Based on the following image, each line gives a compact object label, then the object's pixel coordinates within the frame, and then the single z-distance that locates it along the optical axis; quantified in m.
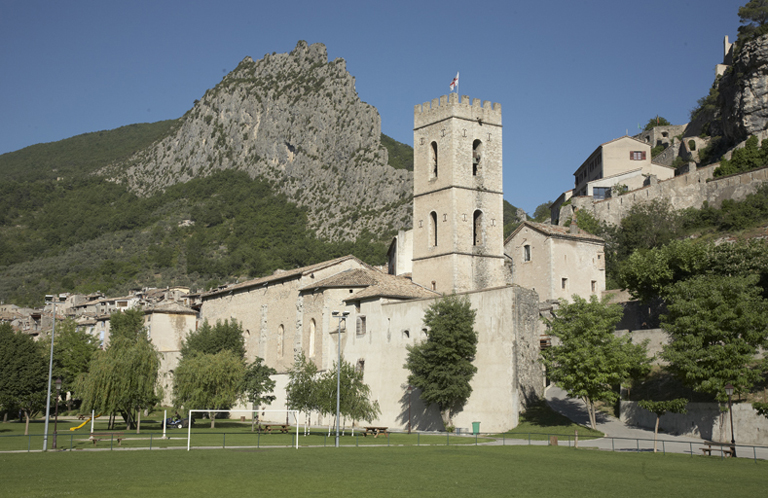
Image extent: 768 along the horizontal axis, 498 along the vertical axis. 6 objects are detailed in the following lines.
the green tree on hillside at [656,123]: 111.69
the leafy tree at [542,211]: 123.19
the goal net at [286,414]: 49.49
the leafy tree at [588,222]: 70.88
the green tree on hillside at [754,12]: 74.56
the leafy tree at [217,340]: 59.28
